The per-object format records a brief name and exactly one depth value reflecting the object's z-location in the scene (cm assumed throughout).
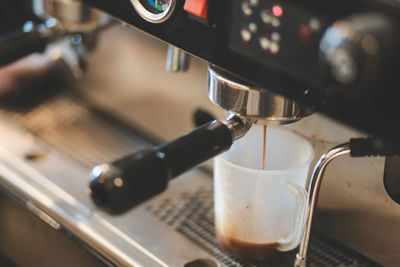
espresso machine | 58
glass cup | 73
